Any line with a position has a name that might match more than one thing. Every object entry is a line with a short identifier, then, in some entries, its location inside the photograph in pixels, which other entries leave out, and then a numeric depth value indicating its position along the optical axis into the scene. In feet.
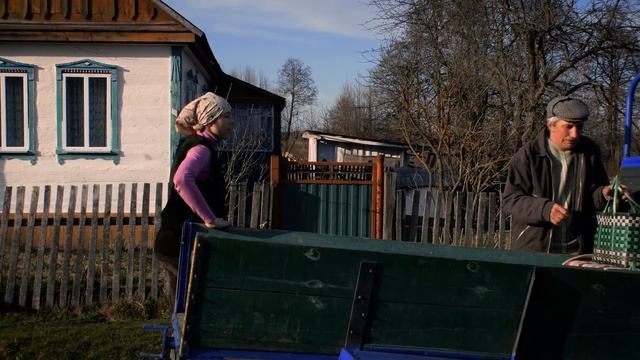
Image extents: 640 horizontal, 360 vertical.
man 10.84
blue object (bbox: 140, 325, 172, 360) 9.63
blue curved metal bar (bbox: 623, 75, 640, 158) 12.72
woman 10.78
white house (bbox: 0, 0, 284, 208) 34.68
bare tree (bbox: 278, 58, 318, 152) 180.65
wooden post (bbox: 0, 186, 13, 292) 20.52
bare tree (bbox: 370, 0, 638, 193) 35.53
